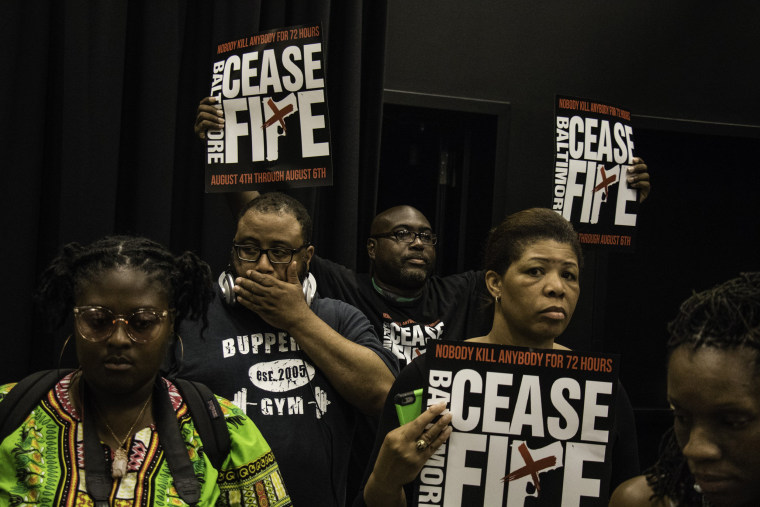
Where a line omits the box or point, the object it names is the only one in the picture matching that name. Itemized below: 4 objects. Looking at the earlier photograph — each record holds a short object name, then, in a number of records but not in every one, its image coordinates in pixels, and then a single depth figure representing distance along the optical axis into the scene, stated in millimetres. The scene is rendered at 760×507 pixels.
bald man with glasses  3094
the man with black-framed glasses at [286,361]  2352
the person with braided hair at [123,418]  1704
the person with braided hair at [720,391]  1146
